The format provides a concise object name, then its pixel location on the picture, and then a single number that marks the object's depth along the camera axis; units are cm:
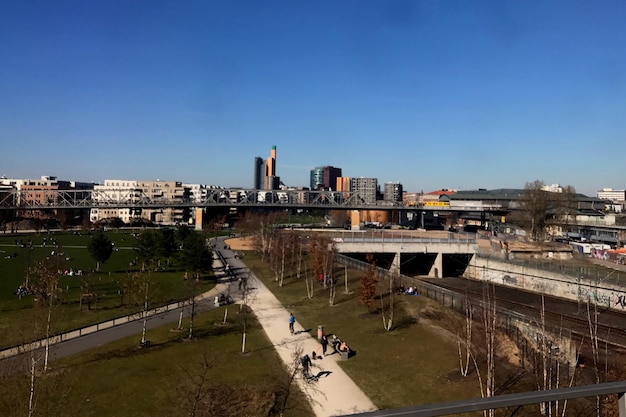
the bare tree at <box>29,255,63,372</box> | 2285
